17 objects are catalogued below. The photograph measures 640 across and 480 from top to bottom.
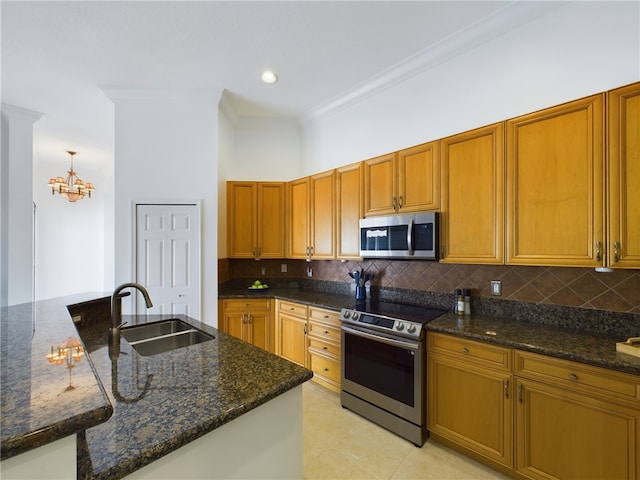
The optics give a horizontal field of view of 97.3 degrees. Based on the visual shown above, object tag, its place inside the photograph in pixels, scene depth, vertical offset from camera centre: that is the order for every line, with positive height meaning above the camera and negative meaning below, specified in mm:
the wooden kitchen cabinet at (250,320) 3434 -974
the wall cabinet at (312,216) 3238 +285
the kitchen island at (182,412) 706 -569
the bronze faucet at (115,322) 1592 -480
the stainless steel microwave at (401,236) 2359 +33
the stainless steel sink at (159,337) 1862 -670
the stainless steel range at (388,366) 2148 -1043
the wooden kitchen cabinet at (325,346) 2801 -1099
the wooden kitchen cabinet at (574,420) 1441 -1006
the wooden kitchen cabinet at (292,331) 3135 -1052
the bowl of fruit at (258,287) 3725 -629
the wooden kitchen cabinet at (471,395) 1815 -1081
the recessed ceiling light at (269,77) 2986 +1769
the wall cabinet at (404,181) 2420 +546
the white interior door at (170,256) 3279 -190
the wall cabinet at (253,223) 3766 +226
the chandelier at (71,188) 4594 +888
